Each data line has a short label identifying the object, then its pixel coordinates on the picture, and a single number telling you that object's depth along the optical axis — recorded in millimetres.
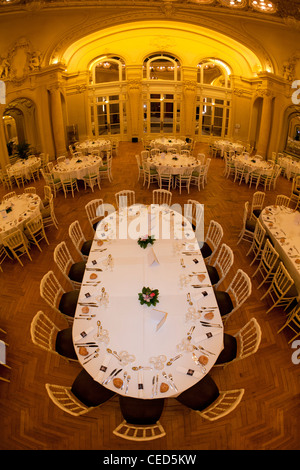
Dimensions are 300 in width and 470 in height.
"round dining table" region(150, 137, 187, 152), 12119
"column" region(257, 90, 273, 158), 13055
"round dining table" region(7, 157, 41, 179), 9825
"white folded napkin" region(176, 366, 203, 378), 2811
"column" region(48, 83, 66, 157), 12547
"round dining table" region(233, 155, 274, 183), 9484
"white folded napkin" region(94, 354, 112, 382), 2781
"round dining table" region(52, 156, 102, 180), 8898
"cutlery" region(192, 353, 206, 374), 2844
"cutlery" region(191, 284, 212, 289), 3756
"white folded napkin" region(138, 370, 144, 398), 2659
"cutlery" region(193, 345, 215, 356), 3016
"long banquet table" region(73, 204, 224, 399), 2816
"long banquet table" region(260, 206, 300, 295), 4645
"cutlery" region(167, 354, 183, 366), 2883
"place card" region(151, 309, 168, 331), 3193
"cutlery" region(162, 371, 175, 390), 2726
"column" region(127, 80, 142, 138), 15055
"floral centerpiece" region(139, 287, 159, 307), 3432
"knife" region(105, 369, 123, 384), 2762
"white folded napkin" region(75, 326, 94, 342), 3141
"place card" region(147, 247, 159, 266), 4148
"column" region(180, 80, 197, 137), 15062
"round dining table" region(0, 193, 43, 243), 5785
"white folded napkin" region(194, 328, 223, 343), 3102
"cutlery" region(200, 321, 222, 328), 3254
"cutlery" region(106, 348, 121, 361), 2948
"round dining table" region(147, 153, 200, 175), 8953
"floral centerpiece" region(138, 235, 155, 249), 4473
